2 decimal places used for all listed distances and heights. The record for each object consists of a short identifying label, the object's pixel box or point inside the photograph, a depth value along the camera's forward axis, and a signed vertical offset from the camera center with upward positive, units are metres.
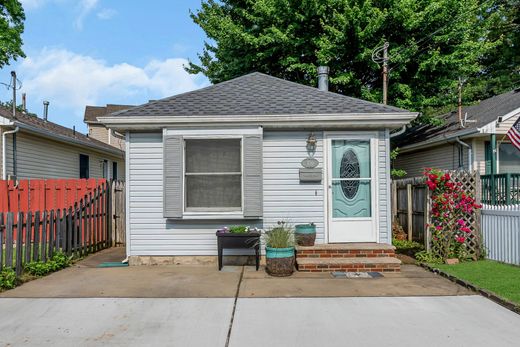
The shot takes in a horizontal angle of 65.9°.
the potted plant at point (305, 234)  6.94 -0.78
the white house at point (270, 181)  7.24 +0.15
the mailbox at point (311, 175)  7.20 +0.25
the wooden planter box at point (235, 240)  6.69 -0.85
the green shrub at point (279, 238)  6.36 -0.79
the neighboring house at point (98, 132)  26.17 +3.81
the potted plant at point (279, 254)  6.21 -1.00
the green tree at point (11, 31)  18.92 +7.65
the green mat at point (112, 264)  7.18 -1.35
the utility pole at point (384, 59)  12.30 +4.09
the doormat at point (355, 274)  6.27 -1.35
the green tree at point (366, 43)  12.59 +4.86
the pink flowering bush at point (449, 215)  7.27 -0.48
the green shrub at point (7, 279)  5.43 -1.23
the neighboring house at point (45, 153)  10.50 +1.19
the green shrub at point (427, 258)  7.22 -1.26
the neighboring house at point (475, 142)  11.75 +1.53
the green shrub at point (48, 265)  6.24 -1.23
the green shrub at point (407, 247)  8.52 -1.31
